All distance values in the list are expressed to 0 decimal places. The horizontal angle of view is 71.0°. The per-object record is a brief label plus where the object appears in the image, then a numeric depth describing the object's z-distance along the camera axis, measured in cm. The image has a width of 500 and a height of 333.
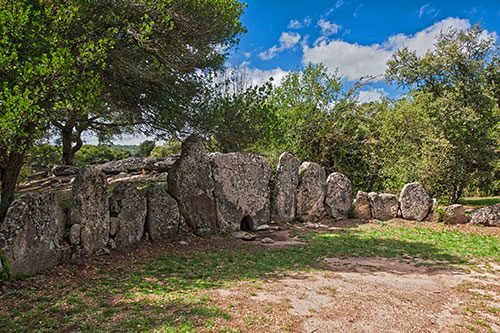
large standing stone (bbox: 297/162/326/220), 1669
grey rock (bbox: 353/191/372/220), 1723
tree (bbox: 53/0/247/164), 902
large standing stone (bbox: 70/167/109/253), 913
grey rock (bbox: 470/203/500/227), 1564
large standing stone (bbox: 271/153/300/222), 1586
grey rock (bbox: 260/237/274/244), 1262
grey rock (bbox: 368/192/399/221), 1722
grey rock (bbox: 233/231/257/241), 1291
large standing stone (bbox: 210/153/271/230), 1391
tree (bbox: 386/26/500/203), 1767
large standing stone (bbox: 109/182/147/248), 1024
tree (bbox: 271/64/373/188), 2197
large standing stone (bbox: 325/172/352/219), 1722
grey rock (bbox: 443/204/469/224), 1611
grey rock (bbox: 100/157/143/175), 2078
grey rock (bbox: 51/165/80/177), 2139
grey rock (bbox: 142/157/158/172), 1963
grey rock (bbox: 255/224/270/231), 1454
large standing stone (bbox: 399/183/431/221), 1694
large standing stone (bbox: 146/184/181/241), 1126
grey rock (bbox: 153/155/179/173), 1917
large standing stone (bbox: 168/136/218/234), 1257
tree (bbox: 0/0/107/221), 670
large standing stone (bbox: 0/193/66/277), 751
